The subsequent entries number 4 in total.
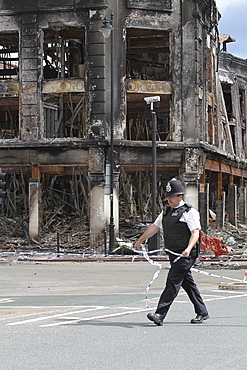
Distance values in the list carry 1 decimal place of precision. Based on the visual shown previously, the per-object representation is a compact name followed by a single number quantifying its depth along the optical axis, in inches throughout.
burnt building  1213.1
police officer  344.2
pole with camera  1034.7
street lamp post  1064.8
